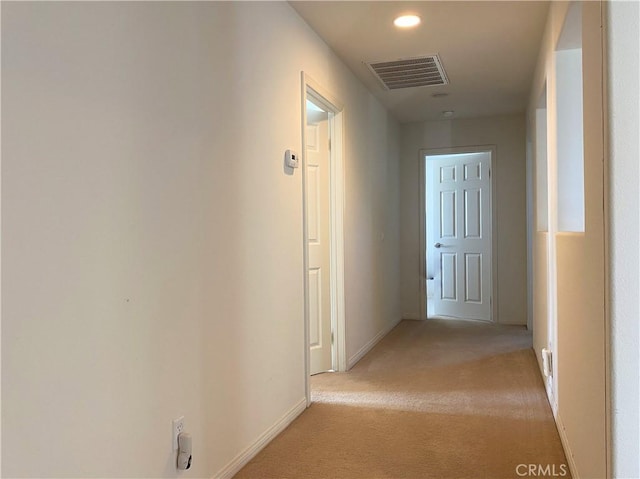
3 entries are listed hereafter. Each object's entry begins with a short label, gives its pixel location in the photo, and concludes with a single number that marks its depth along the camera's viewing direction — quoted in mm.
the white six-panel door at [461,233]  5891
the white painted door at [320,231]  3699
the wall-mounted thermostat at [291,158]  2746
